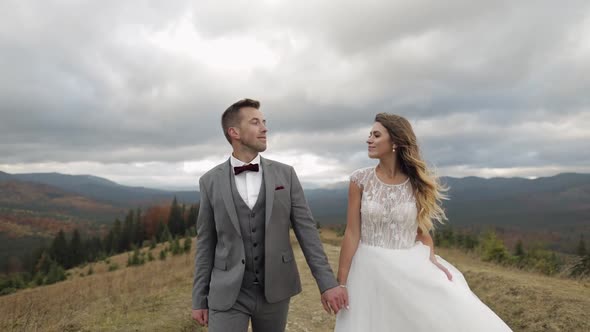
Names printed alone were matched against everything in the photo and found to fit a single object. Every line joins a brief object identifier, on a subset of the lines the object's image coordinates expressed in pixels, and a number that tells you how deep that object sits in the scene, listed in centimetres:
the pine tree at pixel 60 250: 6081
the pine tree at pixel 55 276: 3804
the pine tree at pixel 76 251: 6131
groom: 351
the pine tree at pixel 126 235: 6725
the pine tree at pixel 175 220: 6564
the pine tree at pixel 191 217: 6591
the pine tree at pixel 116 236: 6656
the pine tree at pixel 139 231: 6804
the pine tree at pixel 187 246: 3650
